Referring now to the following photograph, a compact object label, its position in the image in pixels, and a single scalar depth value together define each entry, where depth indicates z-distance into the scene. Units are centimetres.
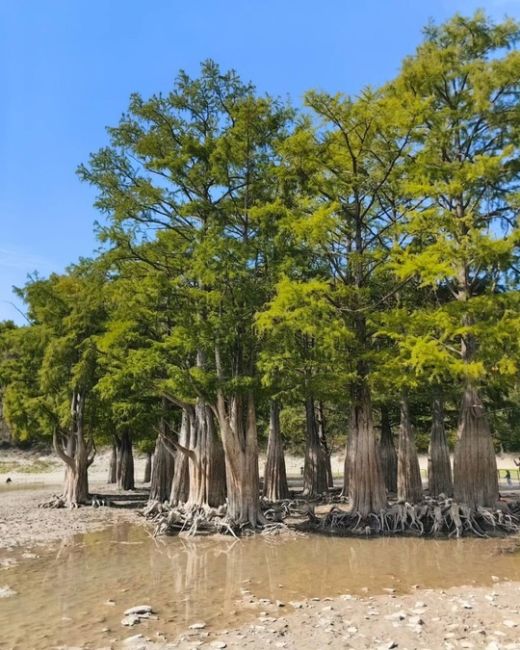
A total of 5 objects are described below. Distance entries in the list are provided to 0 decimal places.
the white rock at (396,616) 823
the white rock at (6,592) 1022
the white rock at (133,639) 758
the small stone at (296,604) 926
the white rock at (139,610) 897
